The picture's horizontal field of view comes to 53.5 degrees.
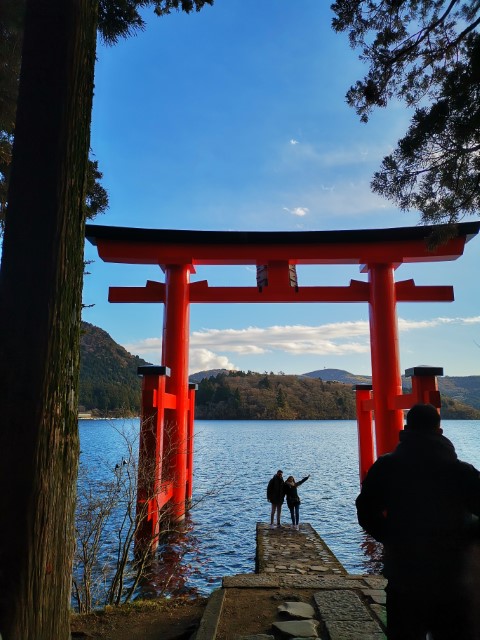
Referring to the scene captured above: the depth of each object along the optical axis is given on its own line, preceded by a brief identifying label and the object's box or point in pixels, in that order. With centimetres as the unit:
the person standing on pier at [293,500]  1053
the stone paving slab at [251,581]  490
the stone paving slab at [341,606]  386
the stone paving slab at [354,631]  342
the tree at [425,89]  477
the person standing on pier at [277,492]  1046
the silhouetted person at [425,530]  187
